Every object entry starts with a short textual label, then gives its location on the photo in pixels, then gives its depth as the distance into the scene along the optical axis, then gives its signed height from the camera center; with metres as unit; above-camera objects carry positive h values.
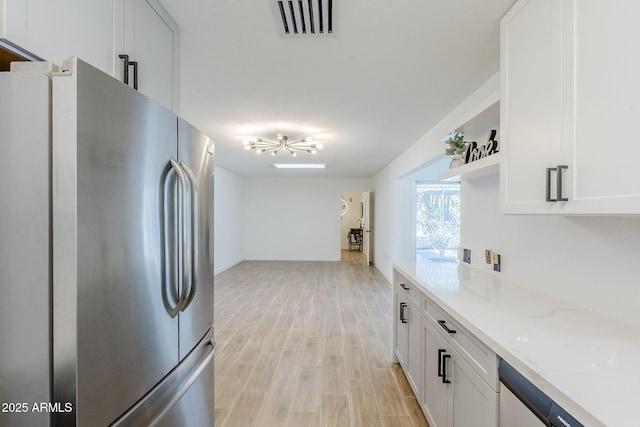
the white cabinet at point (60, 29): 0.75 +0.56
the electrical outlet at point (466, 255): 2.60 -0.41
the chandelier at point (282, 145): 3.91 +0.97
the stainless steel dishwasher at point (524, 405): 0.77 -0.59
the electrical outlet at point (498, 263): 2.12 -0.39
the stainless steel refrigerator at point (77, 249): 0.67 -0.10
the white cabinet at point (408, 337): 1.96 -0.98
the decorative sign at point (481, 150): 1.88 +0.45
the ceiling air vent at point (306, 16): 1.40 +1.04
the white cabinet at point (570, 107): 0.89 +0.41
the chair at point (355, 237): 10.91 -0.98
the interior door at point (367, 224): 7.63 -0.35
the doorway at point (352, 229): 9.68 -0.68
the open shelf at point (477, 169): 1.69 +0.31
